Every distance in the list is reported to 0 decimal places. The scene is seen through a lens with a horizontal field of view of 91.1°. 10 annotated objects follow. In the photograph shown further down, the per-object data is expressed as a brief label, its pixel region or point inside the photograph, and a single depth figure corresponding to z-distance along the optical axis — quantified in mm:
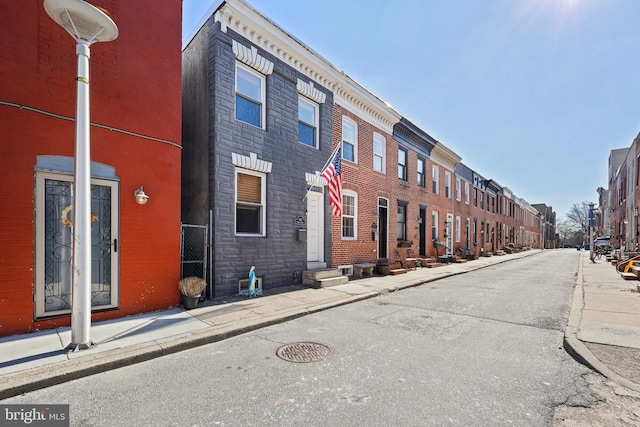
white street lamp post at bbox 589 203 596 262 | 22556
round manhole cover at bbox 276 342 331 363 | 4543
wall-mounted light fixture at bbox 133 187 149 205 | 6345
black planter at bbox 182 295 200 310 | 6840
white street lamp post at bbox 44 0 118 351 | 4465
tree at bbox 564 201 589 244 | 87538
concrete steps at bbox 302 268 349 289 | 9883
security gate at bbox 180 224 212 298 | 7906
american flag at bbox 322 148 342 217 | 10074
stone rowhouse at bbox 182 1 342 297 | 8117
